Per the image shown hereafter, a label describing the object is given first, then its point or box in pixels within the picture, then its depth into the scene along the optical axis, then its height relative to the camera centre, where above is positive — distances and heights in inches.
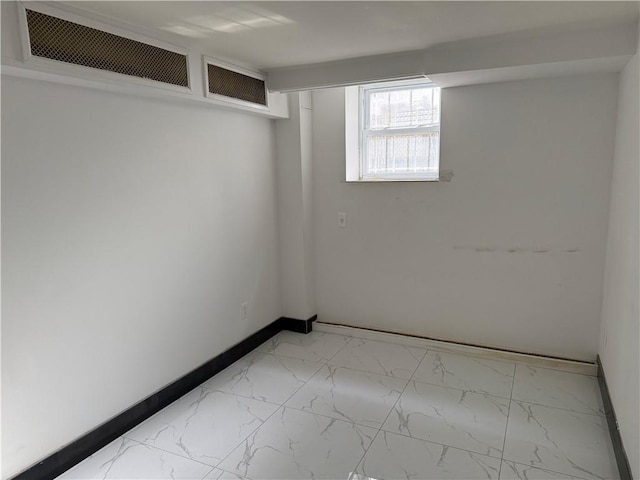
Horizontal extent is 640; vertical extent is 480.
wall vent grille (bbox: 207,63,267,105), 104.3 +23.6
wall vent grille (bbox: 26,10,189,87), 69.4 +23.4
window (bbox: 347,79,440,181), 129.6 +12.9
